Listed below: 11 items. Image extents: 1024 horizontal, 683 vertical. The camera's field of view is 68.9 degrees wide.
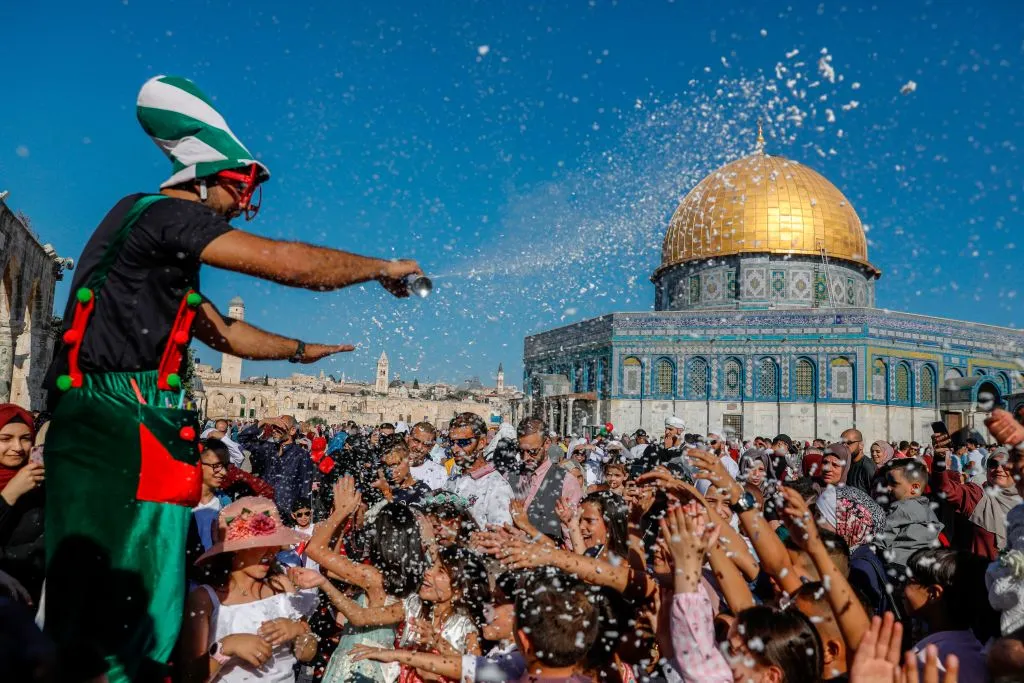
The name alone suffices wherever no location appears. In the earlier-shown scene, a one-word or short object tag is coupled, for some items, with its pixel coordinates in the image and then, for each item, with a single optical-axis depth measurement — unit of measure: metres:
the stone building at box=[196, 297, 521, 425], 61.59
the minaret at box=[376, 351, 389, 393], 58.81
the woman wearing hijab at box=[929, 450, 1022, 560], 5.71
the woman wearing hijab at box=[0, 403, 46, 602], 3.55
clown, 2.09
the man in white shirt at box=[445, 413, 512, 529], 6.46
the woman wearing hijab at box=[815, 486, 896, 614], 4.73
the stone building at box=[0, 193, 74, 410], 20.88
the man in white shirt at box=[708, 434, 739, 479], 10.40
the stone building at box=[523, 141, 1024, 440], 34.50
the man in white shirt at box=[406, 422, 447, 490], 8.23
